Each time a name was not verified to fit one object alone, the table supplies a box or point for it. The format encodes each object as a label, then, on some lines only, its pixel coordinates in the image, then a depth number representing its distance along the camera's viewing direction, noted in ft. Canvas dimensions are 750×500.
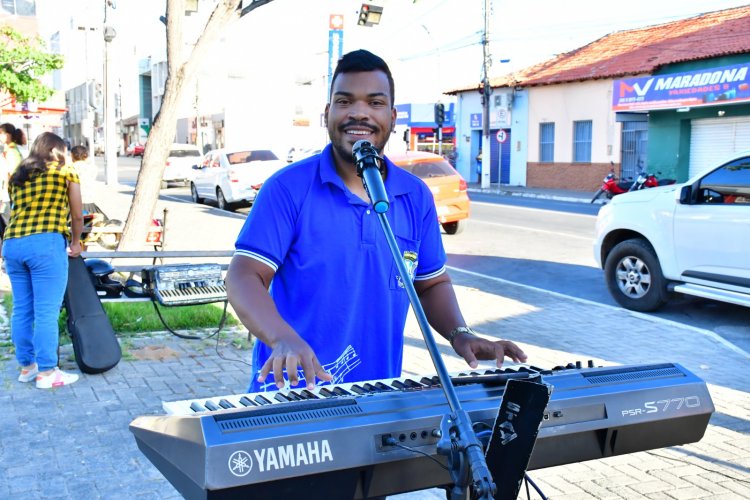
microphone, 5.90
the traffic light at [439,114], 112.16
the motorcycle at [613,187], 78.74
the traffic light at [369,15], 60.95
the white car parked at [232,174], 68.85
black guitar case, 20.24
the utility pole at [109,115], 89.81
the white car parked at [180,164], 106.93
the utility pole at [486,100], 103.24
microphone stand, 4.66
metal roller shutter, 81.41
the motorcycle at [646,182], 70.81
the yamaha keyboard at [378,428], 5.28
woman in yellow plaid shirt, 18.71
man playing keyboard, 7.56
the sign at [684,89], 76.89
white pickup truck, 26.61
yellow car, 50.60
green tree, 79.00
